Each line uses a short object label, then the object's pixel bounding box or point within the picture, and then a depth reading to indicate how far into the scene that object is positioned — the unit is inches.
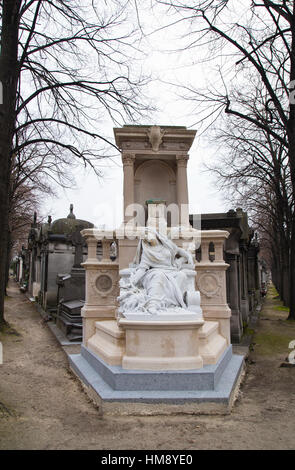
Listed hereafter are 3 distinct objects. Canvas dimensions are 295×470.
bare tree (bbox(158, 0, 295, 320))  284.4
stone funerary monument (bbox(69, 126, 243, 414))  159.8
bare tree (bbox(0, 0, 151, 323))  297.9
